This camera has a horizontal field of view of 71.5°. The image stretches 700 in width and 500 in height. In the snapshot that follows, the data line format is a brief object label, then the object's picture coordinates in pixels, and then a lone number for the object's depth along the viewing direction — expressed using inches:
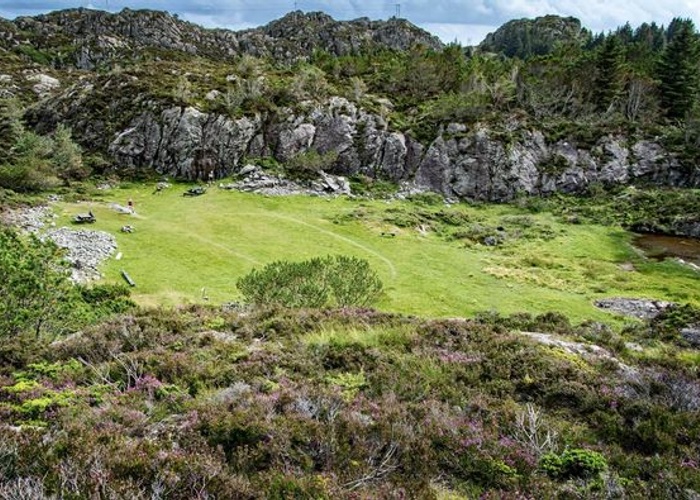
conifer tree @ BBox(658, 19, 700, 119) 3299.7
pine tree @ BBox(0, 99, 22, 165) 2090.3
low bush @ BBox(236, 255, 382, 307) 836.0
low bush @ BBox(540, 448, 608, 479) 281.0
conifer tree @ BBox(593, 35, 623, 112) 3309.5
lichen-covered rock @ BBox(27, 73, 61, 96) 4012.8
